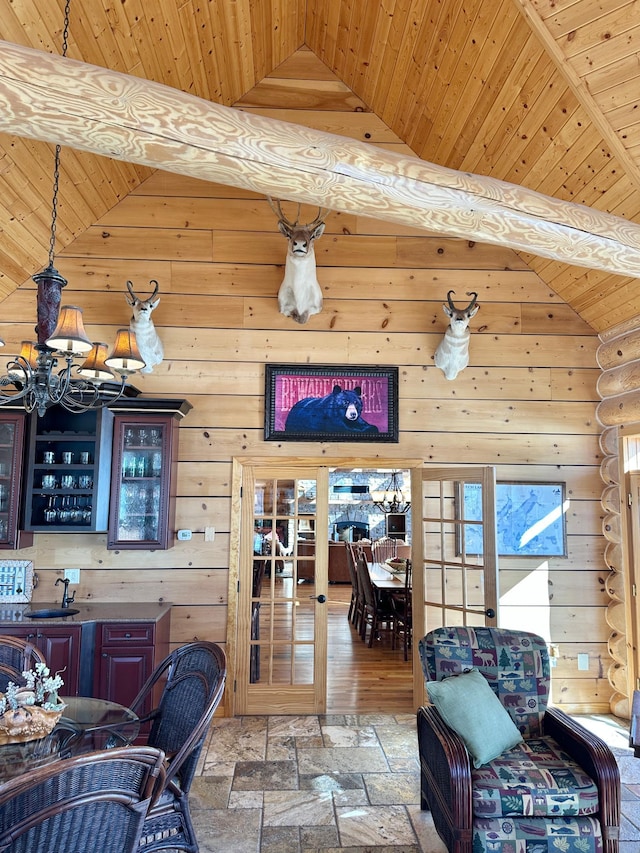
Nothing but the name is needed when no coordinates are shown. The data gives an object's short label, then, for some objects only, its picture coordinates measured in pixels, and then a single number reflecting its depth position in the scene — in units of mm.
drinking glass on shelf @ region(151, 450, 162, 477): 4574
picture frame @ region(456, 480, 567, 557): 4973
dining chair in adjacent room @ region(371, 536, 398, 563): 10105
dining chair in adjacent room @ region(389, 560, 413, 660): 6355
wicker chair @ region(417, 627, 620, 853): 2549
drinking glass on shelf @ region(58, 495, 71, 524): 4402
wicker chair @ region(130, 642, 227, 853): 2254
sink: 4125
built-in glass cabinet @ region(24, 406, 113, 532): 4383
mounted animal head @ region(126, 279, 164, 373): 4551
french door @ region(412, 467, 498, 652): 4668
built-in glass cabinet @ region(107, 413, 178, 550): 4488
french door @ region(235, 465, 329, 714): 4719
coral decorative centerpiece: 2176
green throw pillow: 2758
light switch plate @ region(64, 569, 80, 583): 4629
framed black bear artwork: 4941
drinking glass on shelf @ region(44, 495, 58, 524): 4395
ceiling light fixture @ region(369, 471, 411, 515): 13258
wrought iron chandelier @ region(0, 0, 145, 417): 2693
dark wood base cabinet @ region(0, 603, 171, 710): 3984
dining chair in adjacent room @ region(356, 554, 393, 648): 6652
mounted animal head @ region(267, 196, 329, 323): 4328
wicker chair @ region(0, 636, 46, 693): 3010
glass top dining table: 2090
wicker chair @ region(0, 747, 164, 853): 1561
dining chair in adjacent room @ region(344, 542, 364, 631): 7441
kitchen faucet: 4291
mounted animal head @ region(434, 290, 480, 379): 4660
